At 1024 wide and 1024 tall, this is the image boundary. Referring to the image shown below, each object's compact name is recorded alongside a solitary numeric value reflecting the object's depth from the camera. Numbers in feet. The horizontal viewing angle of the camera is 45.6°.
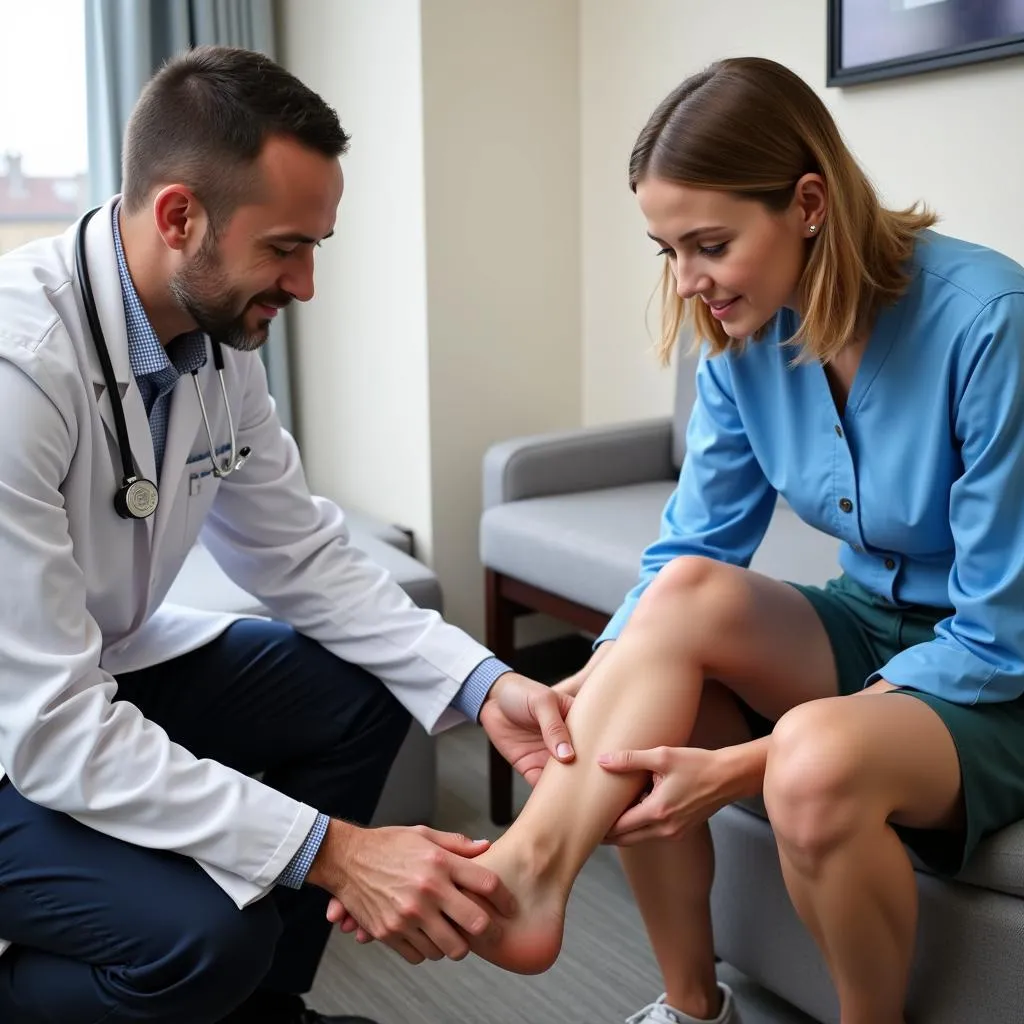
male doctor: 3.91
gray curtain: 8.71
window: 8.84
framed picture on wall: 6.48
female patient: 3.95
